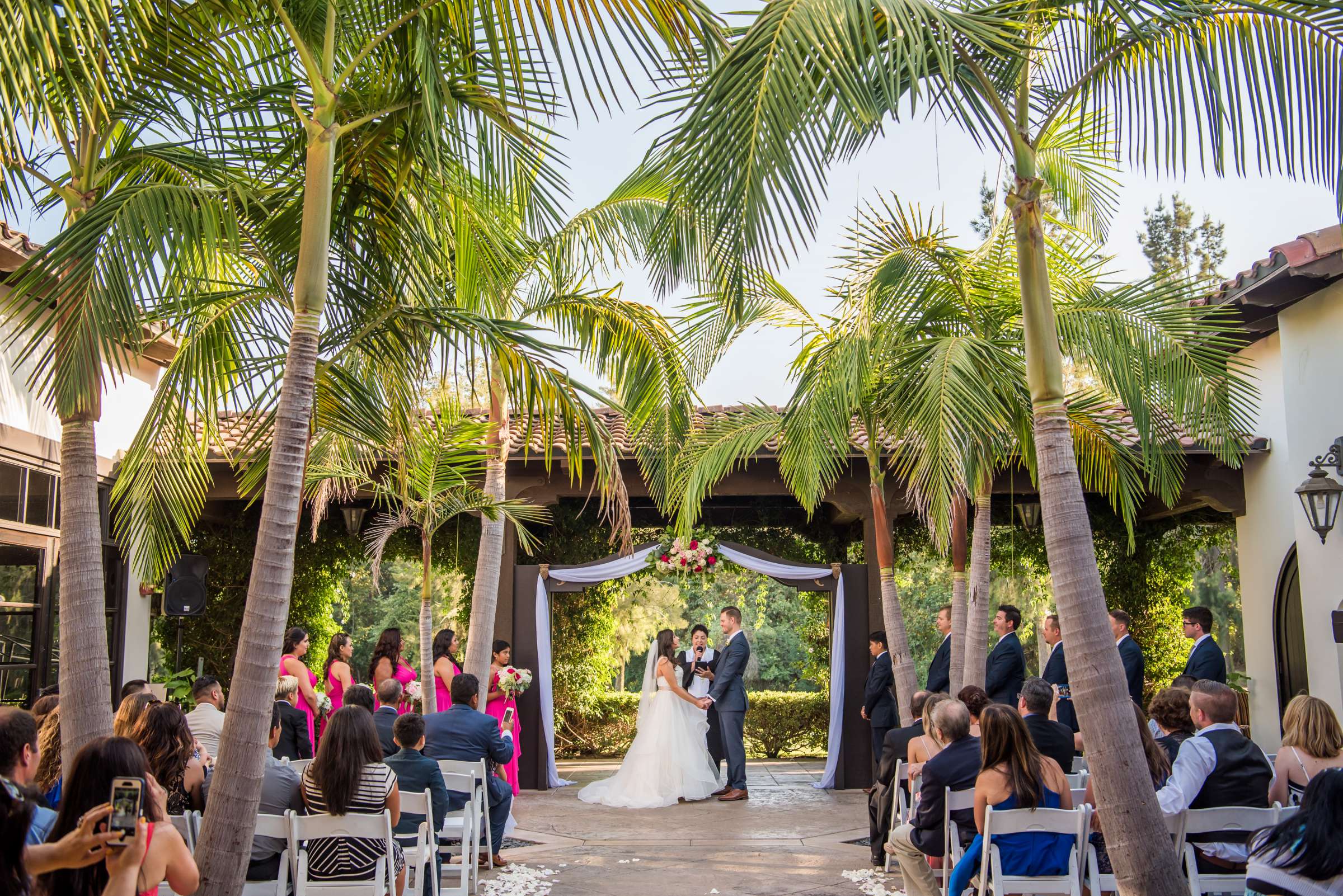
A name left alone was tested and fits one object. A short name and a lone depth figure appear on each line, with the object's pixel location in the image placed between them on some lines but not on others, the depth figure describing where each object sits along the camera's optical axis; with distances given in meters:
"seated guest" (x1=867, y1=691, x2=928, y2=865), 7.03
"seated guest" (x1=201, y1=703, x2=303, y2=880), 4.83
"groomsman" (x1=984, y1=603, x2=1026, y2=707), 8.66
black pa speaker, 10.95
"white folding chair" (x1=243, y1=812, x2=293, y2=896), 4.60
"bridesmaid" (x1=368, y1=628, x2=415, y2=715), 8.33
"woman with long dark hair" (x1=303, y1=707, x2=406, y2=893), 4.59
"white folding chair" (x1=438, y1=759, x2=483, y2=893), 6.30
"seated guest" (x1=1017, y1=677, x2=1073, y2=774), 5.80
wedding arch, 11.18
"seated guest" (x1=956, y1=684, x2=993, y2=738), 6.27
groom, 10.52
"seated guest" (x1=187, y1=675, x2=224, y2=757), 6.29
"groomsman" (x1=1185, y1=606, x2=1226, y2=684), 8.08
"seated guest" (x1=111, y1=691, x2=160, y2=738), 4.81
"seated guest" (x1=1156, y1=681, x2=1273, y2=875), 4.75
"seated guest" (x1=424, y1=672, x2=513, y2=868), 6.90
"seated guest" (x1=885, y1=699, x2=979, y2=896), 5.24
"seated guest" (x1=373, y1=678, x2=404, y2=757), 6.64
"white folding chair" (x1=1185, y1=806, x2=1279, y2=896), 4.56
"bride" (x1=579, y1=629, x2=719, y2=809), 10.29
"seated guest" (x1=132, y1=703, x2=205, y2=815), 4.55
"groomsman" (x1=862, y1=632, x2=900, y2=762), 9.75
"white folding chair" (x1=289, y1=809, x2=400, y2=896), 4.53
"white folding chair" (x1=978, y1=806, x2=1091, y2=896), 4.50
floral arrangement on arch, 11.52
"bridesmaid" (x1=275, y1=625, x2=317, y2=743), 8.30
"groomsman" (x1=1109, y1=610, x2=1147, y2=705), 8.24
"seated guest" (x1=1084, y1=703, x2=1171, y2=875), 5.11
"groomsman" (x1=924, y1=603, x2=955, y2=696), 9.45
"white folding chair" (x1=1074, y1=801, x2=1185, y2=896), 4.67
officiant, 11.05
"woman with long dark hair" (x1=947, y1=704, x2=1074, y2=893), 4.64
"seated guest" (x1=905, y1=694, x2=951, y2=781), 6.02
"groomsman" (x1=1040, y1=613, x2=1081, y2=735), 8.63
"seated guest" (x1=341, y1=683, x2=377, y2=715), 6.51
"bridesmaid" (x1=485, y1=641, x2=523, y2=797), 9.38
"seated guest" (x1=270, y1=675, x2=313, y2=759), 6.89
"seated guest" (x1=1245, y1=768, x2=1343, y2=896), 3.02
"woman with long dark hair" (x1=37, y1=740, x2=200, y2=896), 2.83
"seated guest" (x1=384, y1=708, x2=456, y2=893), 5.59
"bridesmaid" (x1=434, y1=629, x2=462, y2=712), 9.19
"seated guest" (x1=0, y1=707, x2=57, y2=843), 3.34
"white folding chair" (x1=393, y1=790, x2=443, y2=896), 5.19
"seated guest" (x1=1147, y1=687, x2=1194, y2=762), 5.60
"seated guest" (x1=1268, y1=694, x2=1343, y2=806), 4.85
